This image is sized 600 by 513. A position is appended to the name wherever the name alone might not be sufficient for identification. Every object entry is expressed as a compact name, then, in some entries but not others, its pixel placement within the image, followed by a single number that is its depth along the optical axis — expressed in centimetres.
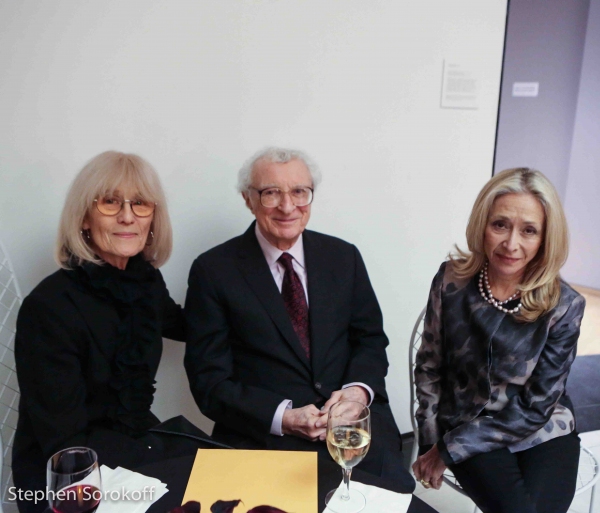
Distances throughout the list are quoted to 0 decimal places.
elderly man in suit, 171
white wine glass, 104
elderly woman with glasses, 141
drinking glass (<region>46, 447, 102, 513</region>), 93
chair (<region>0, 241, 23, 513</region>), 185
